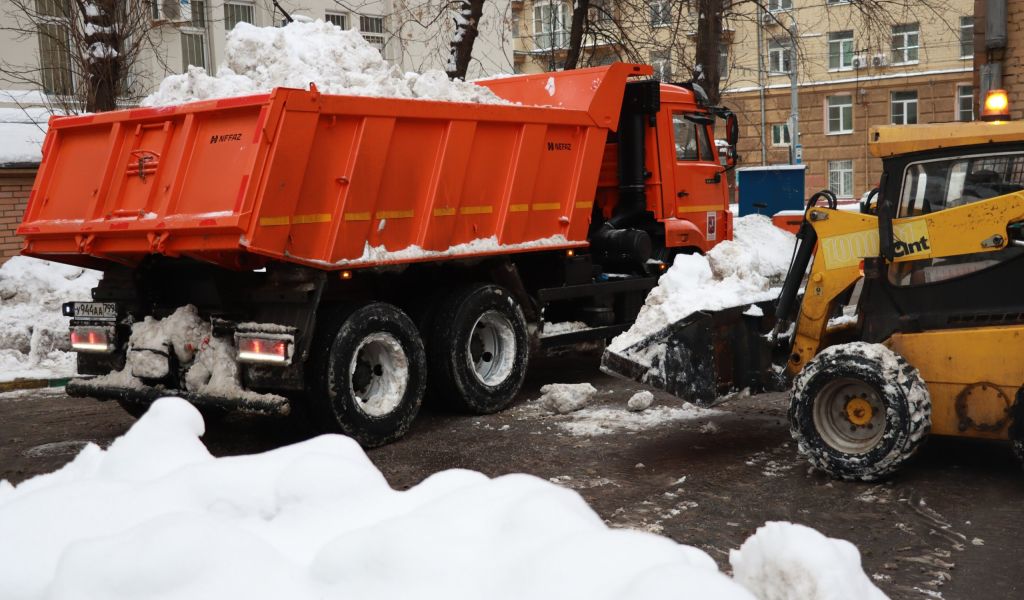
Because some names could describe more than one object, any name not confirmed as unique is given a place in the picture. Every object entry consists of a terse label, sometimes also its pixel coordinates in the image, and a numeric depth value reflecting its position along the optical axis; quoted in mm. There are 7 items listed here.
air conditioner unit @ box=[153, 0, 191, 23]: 17506
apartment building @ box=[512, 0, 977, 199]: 42188
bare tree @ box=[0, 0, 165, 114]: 13125
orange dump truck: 7289
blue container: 17016
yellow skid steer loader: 6176
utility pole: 31734
